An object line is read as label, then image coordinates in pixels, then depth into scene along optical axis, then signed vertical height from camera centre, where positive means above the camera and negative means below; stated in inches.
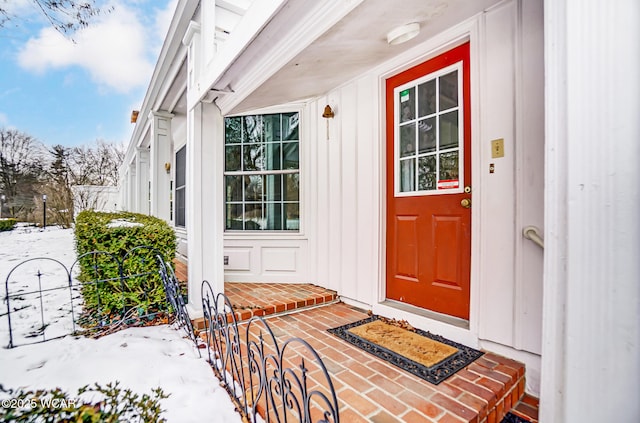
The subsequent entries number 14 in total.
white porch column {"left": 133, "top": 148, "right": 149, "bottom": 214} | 284.0 +28.6
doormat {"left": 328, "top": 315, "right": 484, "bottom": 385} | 71.1 -39.8
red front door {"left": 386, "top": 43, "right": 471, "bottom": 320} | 86.3 +6.9
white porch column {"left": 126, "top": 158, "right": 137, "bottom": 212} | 392.9 +36.5
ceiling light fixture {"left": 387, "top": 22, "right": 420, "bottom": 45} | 74.9 +45.4
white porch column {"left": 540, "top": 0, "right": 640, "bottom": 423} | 30.2 -0.5
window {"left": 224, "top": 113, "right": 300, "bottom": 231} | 147.9 +17.9
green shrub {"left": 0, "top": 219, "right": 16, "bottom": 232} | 524.7 -26.1
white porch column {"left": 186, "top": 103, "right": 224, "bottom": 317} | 106.0 +2.5
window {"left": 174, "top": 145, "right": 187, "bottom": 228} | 233.3 +15.9
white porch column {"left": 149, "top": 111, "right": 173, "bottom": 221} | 204.4 +33.5
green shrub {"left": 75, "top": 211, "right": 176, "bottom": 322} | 110.2 -23.9
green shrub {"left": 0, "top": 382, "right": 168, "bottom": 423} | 59.6 -42.7
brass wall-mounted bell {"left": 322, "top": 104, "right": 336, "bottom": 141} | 126.3 +41.0
